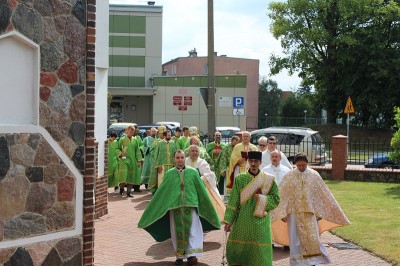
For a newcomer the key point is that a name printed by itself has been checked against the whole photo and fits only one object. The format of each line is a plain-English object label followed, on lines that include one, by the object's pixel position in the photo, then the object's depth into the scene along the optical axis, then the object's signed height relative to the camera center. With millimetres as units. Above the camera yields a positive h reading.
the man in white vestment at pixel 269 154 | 11281 -601
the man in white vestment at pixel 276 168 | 10188 -734
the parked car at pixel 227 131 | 31653 -449
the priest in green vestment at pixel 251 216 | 7938 -1187
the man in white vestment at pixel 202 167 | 10831 -767
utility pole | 17281 +1580
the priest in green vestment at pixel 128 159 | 16828 -992
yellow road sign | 25003 +597
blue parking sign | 21750 +703
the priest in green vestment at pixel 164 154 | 15883 -813
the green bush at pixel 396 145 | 18167 -629
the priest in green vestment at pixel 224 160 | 14055 -862
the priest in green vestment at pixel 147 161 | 18172 -1124
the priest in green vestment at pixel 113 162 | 16891 -1079
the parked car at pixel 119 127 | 29988 -256
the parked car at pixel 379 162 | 22380 -1398
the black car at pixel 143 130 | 28081 -385
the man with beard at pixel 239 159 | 13078 -758
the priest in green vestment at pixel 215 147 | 15344 -610
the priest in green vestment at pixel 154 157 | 15141 -927
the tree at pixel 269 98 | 76625 +3057
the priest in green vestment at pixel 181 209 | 9125 -1286
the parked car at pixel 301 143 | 23359 -752
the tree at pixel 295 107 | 68812 +1726
